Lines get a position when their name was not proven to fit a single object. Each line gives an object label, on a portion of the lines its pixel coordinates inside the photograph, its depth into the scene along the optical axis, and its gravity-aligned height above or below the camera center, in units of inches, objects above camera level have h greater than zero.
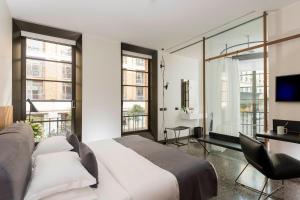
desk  85.8 -19.5
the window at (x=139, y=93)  185.7 +6.9
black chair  70.3 -27.4
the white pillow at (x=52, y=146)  77.8 -21.4
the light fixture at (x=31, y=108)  112.8 -5.5
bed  41.4 -25.6
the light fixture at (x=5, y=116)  79.4 -8.3
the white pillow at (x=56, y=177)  43.8 -21.5
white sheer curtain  144.2 +3.7
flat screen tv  99.8 +6.5
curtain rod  121.4 +53.9
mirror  212.9 +6.6
